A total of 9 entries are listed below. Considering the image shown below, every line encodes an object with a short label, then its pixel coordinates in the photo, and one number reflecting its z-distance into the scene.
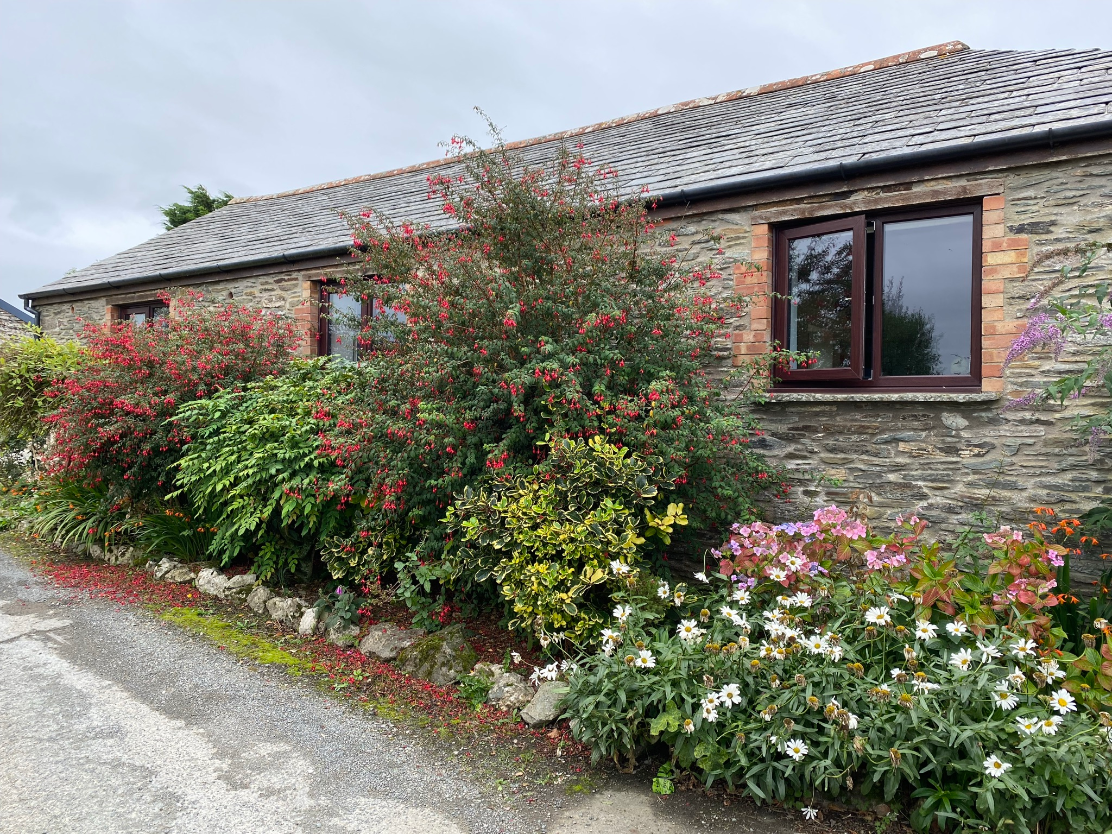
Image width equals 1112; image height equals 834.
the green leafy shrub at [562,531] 3.71
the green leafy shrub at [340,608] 4.87
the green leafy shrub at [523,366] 4.28
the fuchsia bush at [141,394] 6.47
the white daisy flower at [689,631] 3.18
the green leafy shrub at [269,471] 5.30
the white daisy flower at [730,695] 2.79
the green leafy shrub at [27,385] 8.97
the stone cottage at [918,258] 4.84
